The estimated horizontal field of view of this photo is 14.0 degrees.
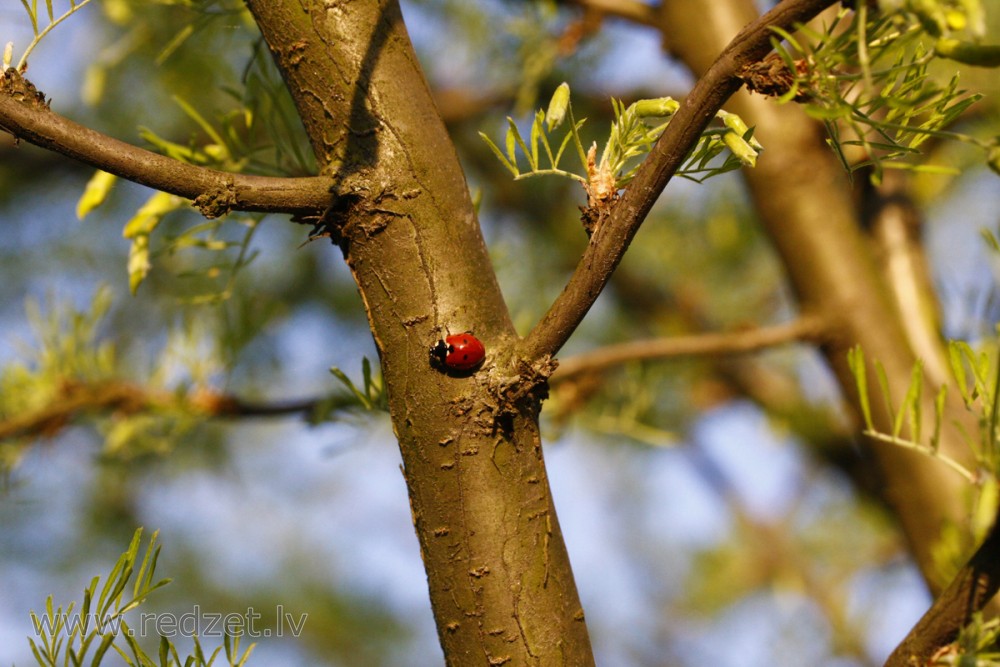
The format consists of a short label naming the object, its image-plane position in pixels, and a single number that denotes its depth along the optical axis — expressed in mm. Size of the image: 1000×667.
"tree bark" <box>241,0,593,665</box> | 533
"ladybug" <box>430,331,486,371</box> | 532
